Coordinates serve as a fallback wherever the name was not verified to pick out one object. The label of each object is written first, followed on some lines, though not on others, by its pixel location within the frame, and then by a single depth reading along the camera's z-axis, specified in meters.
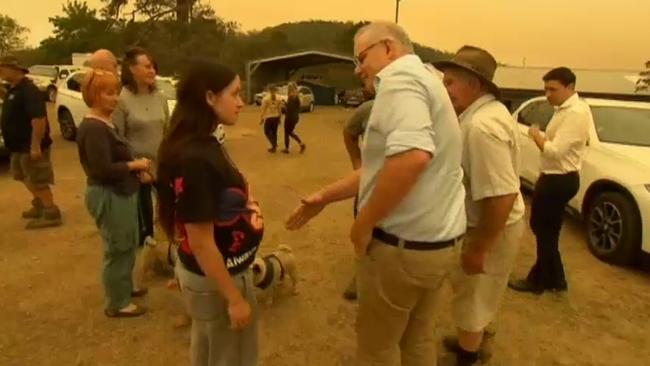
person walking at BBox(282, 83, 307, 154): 12.12
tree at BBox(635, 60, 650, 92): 20.95
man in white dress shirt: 3.94
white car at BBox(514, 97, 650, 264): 4.86
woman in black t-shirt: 1.98
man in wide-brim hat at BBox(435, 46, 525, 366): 2.61
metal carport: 35.44
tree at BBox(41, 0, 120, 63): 48.00
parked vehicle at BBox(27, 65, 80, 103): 23.59
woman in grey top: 4.00
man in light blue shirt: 1.85
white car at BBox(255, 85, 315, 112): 28.00
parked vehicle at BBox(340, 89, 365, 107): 32.00
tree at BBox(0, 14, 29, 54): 55.78
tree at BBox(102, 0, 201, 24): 46.00
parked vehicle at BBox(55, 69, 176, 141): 11.84
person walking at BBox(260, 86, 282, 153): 11.91
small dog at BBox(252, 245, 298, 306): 3.61
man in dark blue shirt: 5.59
